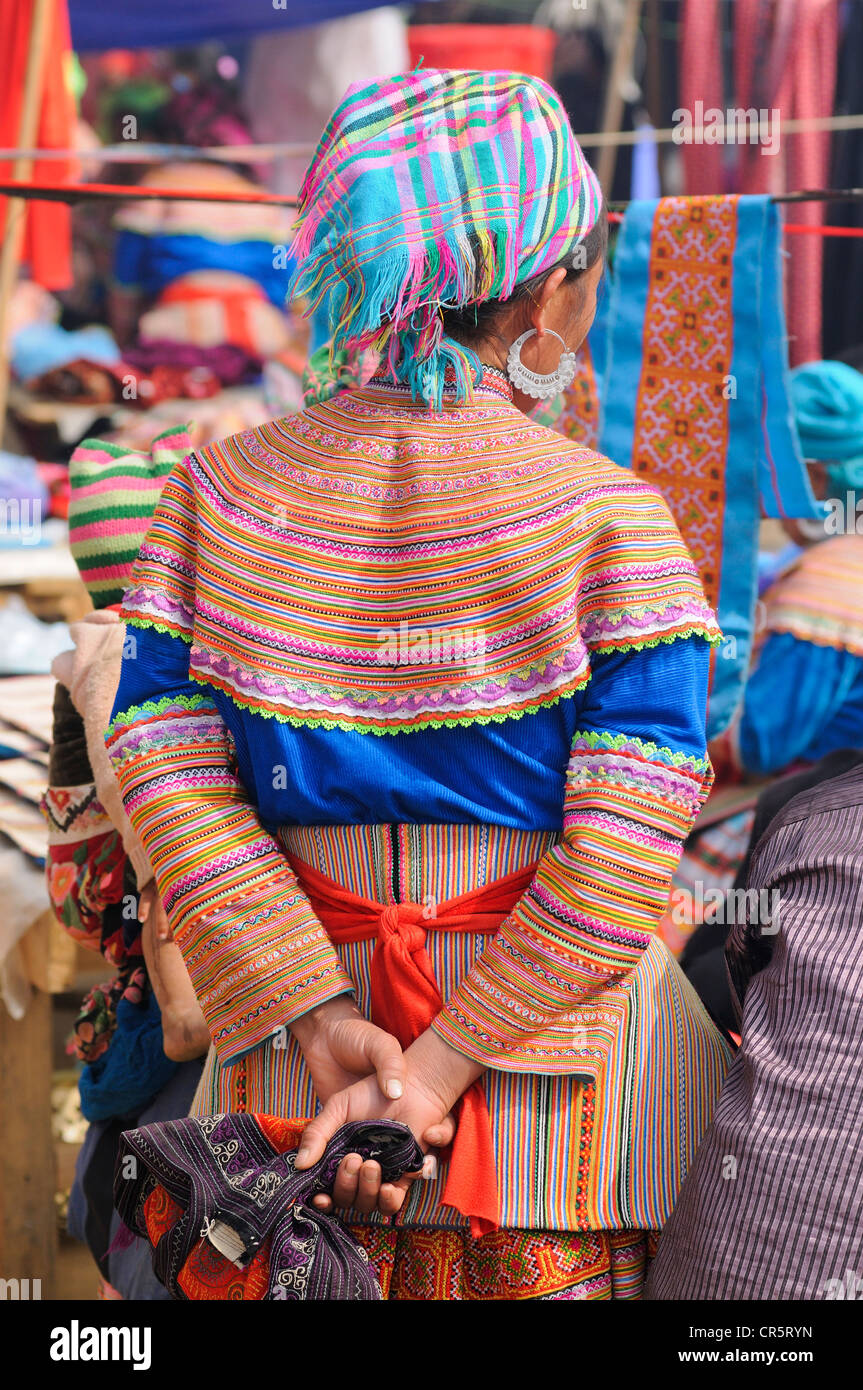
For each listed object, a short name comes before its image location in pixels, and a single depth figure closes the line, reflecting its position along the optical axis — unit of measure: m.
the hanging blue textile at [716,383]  2.24
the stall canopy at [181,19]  4.03
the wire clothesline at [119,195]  2.34
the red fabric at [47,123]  3.76
